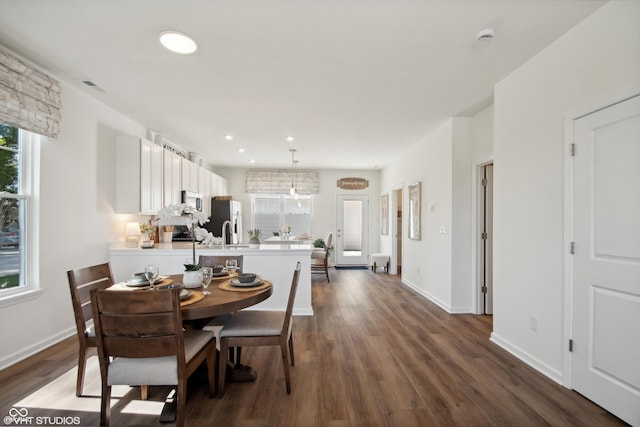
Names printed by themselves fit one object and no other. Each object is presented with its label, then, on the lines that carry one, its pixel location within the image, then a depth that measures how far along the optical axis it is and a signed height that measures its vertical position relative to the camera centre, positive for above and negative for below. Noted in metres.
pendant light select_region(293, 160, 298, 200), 7.65 +0.91
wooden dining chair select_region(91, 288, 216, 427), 1.49 -0.66
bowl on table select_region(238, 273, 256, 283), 2.23 -0.49
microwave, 4.89 +0.26
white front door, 7.83 -0.43
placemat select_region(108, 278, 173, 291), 2.05 -0.53
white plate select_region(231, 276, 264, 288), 2.17 -0.52
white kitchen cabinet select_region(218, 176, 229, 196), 6.95 +0.66
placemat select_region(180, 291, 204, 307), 1.80 -0.55
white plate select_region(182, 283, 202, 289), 2.17 -0.53
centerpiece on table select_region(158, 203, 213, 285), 2.16 -0.05
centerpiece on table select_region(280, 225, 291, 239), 6.07 -0.38
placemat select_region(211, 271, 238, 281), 2.51 -0.55
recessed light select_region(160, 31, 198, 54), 2.12 +1.28
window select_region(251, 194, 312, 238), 7.85 +0.02
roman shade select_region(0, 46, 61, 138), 2.26 +0.97
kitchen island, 3.67 -0.63
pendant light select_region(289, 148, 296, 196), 5.66 +1.20
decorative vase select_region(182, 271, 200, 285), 2.18 -0.48
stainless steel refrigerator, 6.40 -0.08
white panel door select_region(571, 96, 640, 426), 1.75 -0.29
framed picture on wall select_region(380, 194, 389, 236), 7.09 +0.01
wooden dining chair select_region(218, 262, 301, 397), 2.02 -0.85
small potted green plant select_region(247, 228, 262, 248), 4.64 -0.39
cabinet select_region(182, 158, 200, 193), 5.00 +0.66
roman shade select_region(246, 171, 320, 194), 7.61 +0.83
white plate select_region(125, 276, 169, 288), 2.10 -0.51
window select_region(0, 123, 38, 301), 2.46 +0.04
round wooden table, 1.70 -0.56
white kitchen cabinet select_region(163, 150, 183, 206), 4.36 +0.56
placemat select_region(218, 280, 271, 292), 2.09 -0.54
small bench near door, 6.81 -1.07
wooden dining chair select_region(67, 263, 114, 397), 1.90 -0.58
